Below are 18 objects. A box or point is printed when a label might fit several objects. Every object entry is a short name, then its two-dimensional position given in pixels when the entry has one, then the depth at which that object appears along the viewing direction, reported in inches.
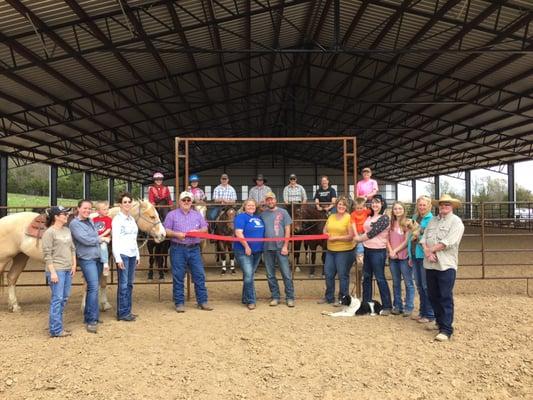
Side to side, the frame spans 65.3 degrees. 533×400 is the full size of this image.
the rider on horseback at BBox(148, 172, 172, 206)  305.6
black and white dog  224.8
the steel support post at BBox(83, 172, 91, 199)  1218.1
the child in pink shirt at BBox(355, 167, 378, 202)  292.0
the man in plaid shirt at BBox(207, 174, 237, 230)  331.6
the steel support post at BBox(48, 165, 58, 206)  992.4
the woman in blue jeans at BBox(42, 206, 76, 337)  185.9
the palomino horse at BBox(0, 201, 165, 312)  237.5
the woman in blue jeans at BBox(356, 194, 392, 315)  222.4
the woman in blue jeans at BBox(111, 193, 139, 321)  212.1
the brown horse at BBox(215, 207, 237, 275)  358.0
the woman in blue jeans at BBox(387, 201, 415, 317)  217.6
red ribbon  233.9
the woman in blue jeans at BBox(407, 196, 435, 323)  205.8
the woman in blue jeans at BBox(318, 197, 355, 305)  235.3
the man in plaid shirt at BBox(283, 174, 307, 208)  327.9
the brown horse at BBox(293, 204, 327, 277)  359.9
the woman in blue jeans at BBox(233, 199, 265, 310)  241.6
